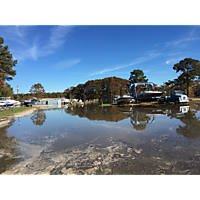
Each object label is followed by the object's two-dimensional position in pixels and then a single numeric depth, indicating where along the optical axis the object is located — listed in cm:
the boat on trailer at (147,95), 1986
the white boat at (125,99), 2169
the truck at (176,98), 1667
